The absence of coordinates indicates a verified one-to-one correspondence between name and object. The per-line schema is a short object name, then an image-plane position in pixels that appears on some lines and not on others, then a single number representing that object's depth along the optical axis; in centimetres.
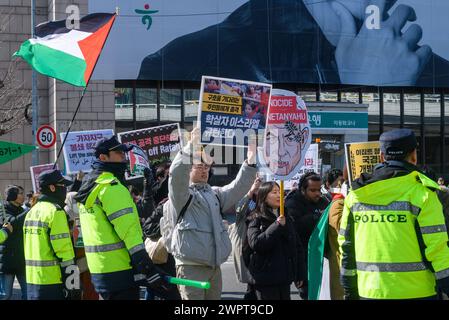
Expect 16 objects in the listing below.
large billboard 2473
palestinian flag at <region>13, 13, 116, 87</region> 862
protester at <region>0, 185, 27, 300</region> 842
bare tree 2325
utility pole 2033
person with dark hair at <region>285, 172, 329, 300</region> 784
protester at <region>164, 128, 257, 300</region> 577
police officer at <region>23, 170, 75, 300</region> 604
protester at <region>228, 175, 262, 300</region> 678
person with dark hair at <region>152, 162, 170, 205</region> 784
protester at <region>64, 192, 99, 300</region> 800
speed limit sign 1806
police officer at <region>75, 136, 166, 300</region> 515
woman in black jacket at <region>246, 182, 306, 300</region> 622
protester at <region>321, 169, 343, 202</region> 1074
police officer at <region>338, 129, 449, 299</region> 434
